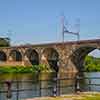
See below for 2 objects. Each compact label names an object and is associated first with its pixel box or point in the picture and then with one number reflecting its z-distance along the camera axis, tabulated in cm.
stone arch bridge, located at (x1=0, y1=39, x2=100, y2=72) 10775
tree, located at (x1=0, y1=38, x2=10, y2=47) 16762
